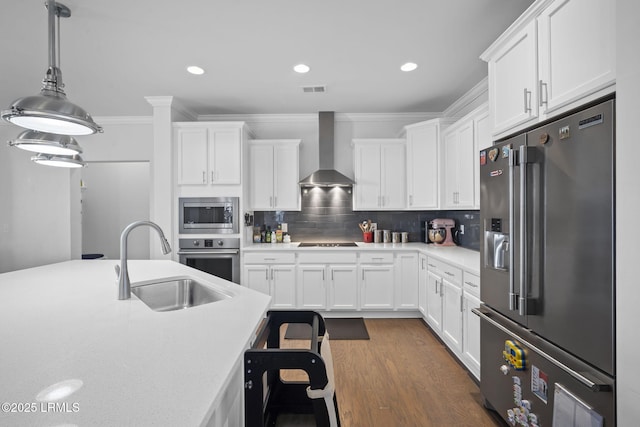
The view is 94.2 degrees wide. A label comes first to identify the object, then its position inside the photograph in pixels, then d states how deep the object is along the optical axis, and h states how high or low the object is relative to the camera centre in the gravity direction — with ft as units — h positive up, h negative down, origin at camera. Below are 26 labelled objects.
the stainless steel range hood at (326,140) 13.60 +3.29
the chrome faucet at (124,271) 4.90 -0.99
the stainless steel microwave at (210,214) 11.96 -0.09
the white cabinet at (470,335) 7.28 -3.16
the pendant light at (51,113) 4.10 +1.41
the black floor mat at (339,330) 10.48 -4.40
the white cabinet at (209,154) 11.98 +2.34
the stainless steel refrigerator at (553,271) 3.79 -0.91
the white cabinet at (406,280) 11.81 -2.72
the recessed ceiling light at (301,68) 9.26 +4.55
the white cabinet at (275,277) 11.85 -2.60
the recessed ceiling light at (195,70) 9.32 +4.54
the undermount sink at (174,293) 5.90 -1.68
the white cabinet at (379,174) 13.09 +1.67
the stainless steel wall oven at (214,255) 11.79 -1.72
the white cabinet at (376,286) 11.86 -2.99
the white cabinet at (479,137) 8.63 +2.25
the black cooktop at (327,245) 12.43 -1.44
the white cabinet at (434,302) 9.75 -3.09
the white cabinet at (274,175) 13.09 +1.63
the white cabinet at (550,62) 3.94 +2.41
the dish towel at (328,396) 2.65 -1.66
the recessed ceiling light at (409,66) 9.21 +4.58
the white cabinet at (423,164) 11.90 +1.97
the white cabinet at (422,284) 11.18 -2.77
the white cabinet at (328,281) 11.86 -2.76
